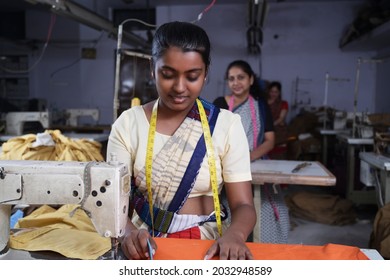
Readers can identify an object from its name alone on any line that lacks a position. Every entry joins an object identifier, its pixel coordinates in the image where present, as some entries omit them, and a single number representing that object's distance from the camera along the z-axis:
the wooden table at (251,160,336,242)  2.29
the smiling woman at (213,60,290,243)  2.79
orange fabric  1.08
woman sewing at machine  1.28
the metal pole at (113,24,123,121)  2.62
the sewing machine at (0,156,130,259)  1.07
